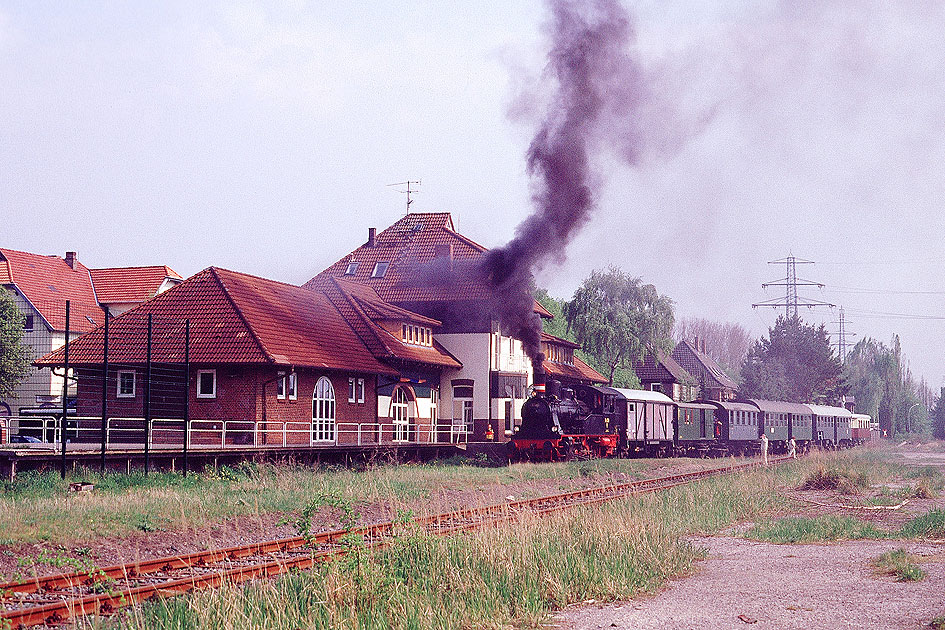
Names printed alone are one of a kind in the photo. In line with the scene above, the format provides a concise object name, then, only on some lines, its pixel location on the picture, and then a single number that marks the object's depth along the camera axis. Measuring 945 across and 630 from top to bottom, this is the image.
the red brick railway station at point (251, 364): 33.59
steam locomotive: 36.44
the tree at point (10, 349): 47.31
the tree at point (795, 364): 85.19
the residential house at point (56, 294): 57.16
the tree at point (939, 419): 127.31
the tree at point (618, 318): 70.94
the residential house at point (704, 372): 100.44
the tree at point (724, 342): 150.25
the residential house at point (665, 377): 86.44
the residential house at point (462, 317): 50.03
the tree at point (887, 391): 109.12
